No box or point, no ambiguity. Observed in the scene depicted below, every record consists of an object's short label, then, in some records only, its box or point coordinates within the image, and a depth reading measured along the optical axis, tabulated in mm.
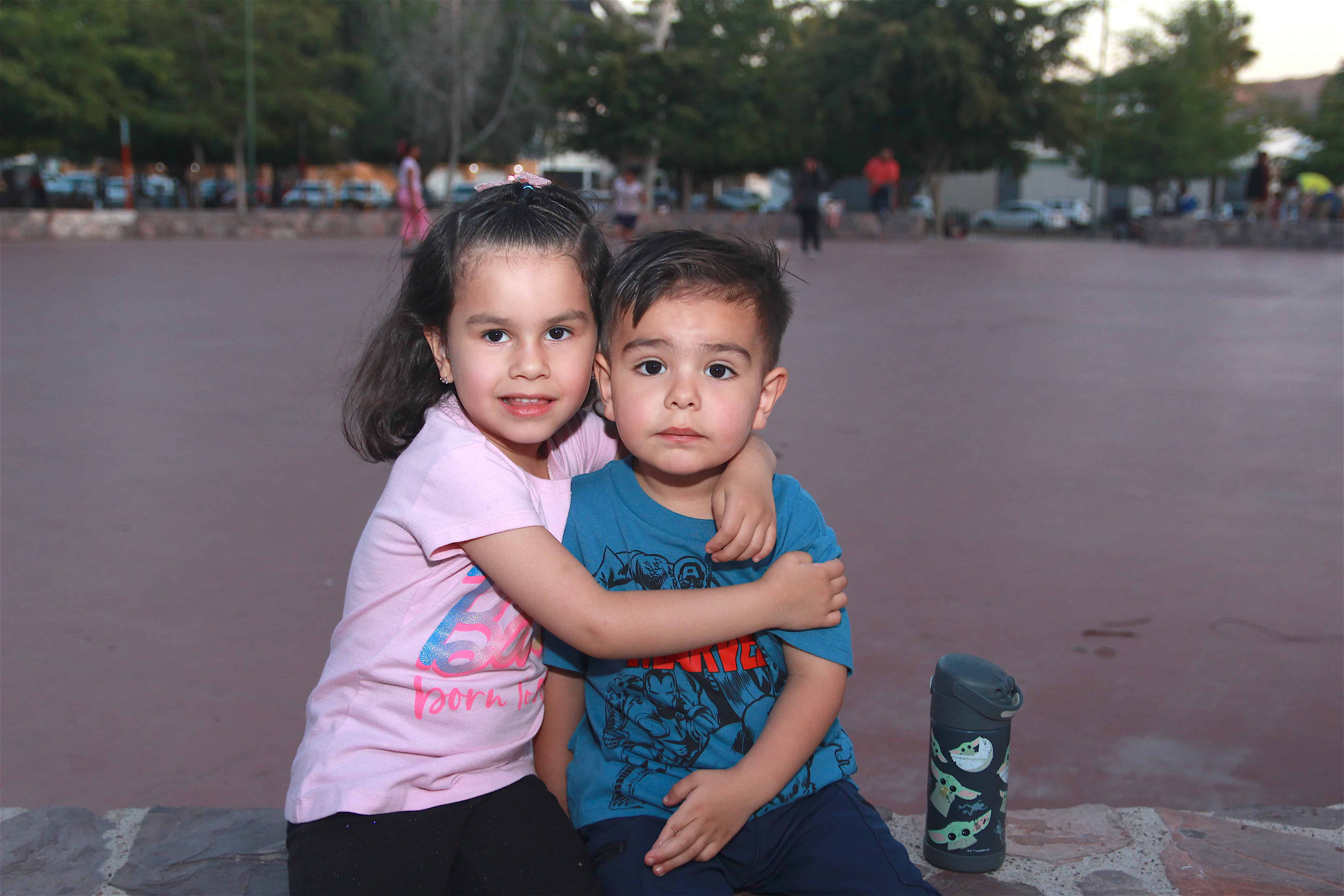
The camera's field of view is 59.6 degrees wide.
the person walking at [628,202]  17938
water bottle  1780
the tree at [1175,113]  35531
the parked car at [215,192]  35219
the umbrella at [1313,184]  24844
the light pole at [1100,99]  31266
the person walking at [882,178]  24531
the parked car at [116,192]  32156
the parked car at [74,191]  29281
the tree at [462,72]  32094
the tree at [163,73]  22688
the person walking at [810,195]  18125
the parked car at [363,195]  36219
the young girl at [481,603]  1622
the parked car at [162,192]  35125
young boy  1643
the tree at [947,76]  28078
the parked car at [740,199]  42281
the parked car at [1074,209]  40062
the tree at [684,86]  30875
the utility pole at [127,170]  22953
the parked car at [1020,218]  38031
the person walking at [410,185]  13664
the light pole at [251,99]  25016
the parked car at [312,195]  34969
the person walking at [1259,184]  22375
